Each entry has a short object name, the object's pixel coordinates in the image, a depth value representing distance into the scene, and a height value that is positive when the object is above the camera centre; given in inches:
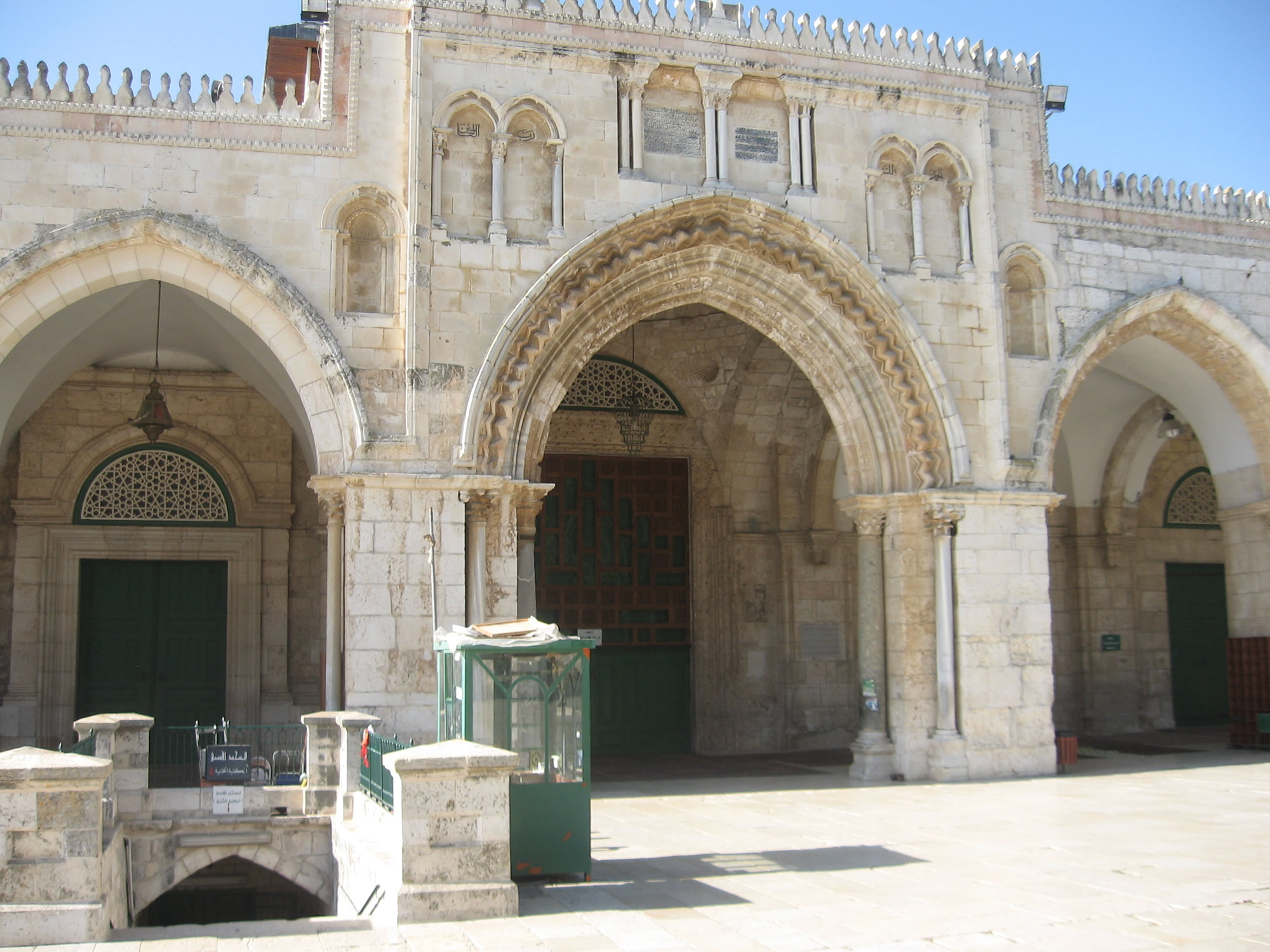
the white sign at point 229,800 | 344.5 -52.6
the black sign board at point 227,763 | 346.6 -42.4
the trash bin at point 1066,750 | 474.9 -56.8
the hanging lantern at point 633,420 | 553.9 +88.0
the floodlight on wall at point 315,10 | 420.2 +210.8
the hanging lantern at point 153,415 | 433.1 +71.8
